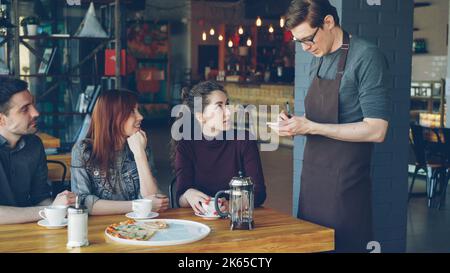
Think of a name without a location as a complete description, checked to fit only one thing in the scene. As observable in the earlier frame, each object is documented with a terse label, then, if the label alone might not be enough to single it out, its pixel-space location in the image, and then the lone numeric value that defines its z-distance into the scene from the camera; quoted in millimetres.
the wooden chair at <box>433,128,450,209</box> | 7176
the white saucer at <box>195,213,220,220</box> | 2826
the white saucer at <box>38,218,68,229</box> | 2627
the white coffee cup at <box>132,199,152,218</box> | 2818
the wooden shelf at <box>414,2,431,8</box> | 13211
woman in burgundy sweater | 3346
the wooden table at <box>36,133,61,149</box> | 5777
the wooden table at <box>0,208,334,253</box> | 2344
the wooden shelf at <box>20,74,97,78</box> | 7273
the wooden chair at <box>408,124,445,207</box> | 7320
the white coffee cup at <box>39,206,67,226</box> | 2633
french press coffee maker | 2641
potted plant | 7287
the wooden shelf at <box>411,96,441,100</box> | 11227
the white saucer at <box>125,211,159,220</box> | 2815
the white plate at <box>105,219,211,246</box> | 2361
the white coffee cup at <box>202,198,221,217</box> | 2838
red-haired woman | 3172
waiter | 2953
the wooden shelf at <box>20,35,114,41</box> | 7109
